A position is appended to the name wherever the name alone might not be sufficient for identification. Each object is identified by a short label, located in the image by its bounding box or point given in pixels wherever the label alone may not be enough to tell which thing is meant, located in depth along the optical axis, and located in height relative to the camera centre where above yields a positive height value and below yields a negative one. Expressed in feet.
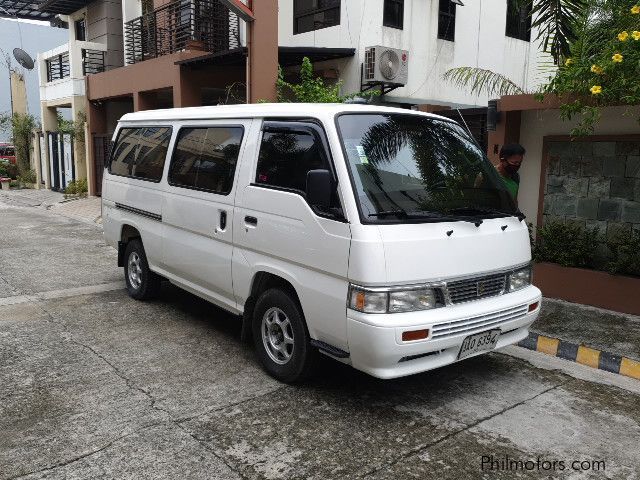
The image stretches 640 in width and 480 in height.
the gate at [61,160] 66.54 -2.95
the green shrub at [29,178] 77.56 -5.70
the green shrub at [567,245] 21.88 -3.89
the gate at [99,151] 58.61 -1.59
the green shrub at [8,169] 80.18 -4.80
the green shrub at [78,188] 61.93 -5.56
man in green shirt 19.04 -0.74
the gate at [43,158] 72.71 -2.92
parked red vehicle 97.81 -2.82
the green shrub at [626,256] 20.20 -3.91
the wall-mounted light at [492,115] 24.20 +1.03
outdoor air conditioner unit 37.09 +4.70
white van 12.00 -2.24
